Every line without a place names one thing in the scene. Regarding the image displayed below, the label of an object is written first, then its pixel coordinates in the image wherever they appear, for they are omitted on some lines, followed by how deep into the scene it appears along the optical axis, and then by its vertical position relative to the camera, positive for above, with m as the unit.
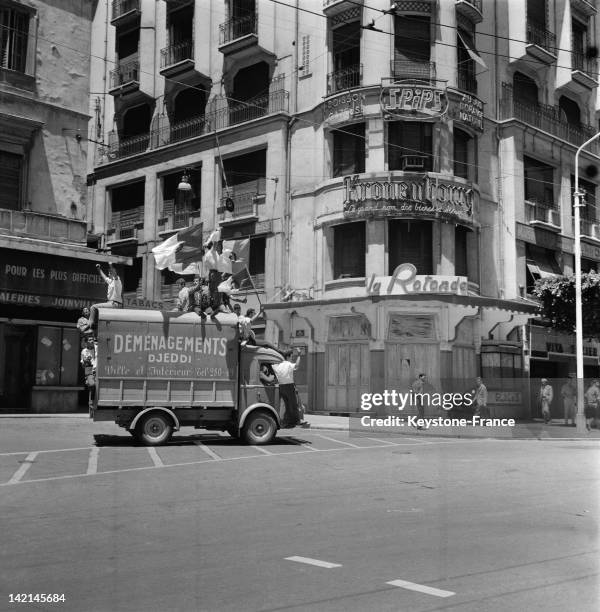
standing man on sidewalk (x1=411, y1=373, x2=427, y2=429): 25.48 -0.22
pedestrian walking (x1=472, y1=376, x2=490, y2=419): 25.75 -0.40
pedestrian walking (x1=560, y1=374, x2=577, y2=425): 25.59 -0.35
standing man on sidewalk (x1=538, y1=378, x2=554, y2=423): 26.21 -0.31
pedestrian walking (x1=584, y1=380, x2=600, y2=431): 24.55 -0.52
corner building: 28.91 +9.32
